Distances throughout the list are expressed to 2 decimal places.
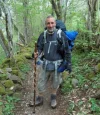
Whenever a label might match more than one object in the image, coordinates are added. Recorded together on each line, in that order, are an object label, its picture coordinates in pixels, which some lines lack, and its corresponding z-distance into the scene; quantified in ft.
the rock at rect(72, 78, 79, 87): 10.43
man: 8.24
